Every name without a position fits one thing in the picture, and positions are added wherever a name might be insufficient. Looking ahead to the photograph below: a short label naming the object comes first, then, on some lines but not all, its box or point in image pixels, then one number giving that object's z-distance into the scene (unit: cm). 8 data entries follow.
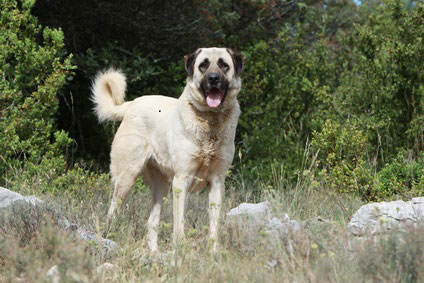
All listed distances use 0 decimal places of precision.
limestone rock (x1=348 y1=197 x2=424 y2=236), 840
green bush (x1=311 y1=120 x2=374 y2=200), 1252
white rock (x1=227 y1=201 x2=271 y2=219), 861
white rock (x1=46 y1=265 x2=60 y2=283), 602
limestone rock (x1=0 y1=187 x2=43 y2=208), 968
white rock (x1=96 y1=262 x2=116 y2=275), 722
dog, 980
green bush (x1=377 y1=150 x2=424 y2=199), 1187
